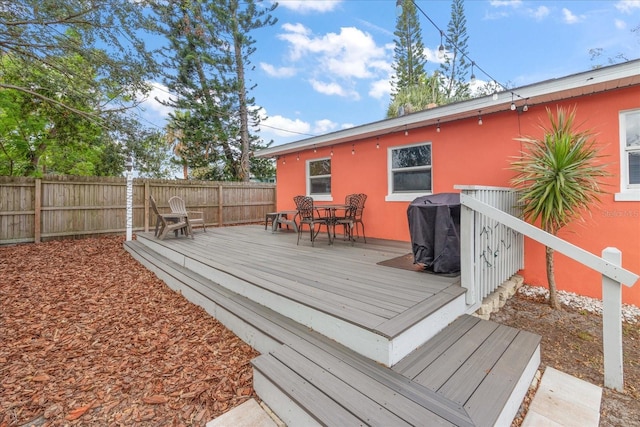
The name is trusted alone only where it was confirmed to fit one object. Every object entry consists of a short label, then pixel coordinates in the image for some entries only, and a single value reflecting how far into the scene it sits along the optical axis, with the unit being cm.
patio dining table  490
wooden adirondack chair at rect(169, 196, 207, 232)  653
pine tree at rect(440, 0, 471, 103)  1523
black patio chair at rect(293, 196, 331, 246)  489
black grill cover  285
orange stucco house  328
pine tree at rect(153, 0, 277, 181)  1259
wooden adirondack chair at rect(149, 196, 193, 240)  555
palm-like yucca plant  302
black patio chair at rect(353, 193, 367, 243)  556
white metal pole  590
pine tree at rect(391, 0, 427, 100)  1623
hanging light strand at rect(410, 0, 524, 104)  353
